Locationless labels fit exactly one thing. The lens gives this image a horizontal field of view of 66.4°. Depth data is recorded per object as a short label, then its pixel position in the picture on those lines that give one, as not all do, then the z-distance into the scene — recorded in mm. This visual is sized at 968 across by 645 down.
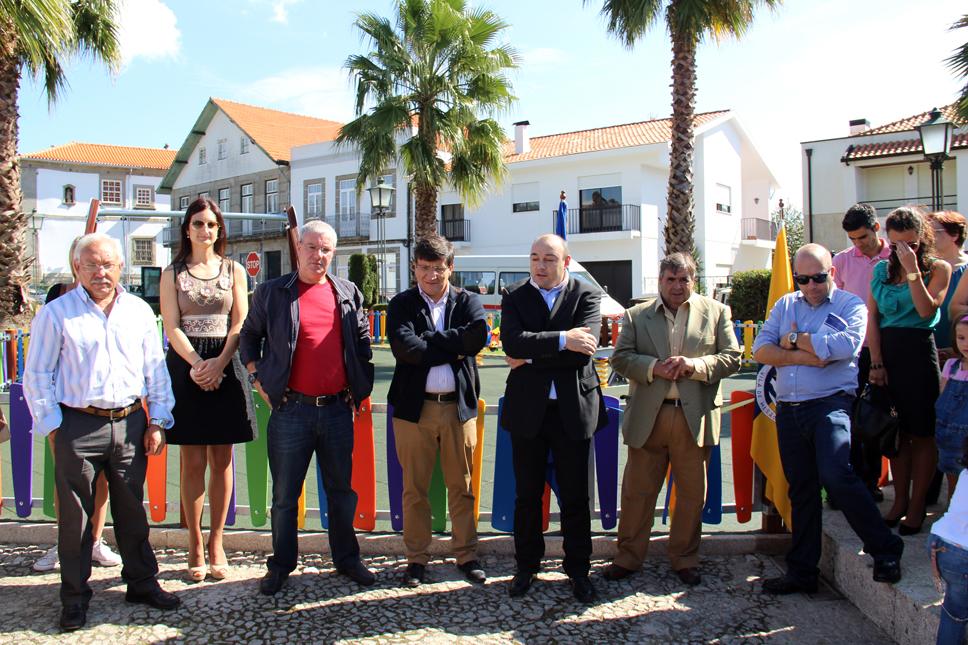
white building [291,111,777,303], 29625
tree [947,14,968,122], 10234
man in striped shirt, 3436
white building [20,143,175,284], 50344
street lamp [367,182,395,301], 20047
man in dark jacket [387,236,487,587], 3949
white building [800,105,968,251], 27000
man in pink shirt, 4281
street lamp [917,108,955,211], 10406
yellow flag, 4250
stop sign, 22750
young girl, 3359
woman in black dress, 3926
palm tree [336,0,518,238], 18484
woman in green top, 3957
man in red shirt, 3855
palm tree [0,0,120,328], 12648
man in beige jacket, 3967
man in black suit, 3797
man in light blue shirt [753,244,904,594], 3625
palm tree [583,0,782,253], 15453
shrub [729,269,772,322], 19297
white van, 20922
